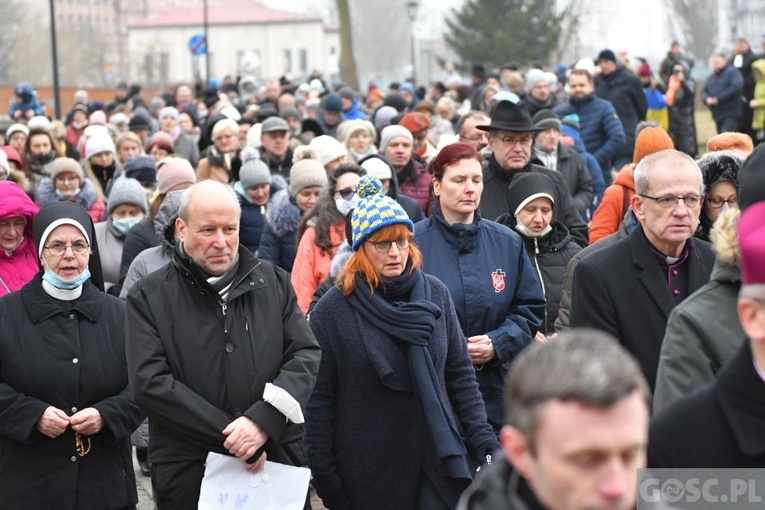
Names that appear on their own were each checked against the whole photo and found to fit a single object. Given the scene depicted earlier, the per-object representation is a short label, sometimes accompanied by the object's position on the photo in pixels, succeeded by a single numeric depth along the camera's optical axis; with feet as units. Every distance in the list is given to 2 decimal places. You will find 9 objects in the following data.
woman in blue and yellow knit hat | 36.40
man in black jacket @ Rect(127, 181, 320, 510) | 34.24
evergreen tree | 317.63
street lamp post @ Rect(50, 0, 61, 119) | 163.72
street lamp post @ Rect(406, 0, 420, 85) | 280.31
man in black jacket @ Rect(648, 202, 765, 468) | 21.45
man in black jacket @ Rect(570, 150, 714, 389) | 33.83
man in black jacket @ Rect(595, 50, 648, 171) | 114.42
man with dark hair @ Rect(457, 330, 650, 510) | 16.17
